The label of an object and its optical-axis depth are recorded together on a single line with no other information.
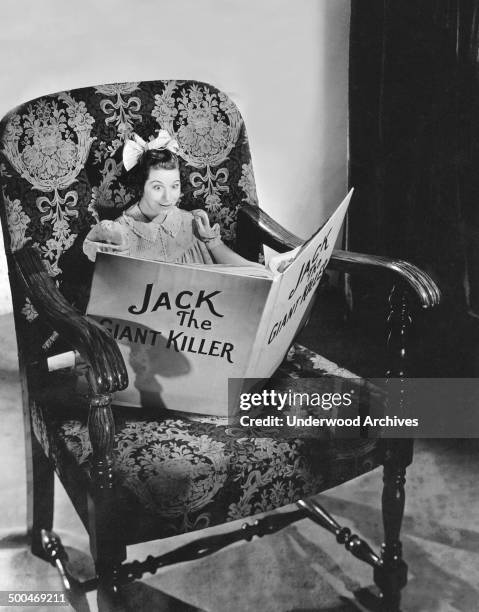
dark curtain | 1.53
